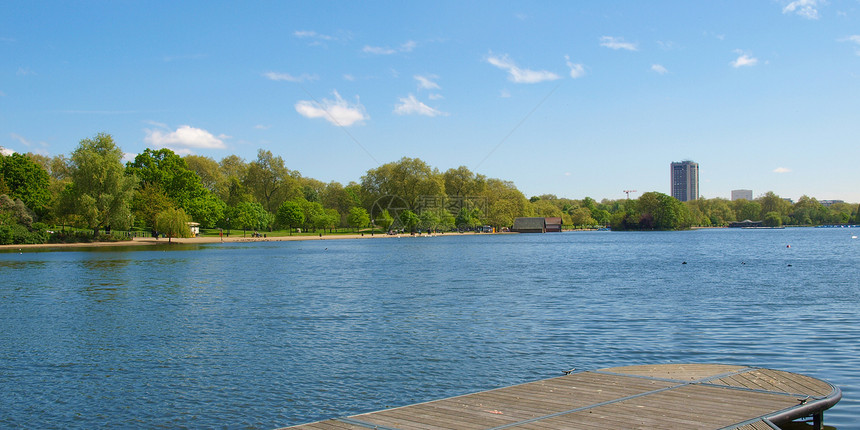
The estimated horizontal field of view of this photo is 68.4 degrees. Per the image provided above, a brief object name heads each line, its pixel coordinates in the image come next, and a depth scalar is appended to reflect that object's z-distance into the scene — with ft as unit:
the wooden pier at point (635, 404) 28.81
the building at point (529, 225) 577.02
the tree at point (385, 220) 453.58
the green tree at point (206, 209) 328.08
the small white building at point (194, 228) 340.55
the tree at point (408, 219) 453.58
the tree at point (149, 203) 287.89
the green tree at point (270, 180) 441.27
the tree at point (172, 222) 280.51
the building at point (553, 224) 625.00
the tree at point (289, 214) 397.19
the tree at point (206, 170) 426.10
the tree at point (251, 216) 369.71
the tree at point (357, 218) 447.83
